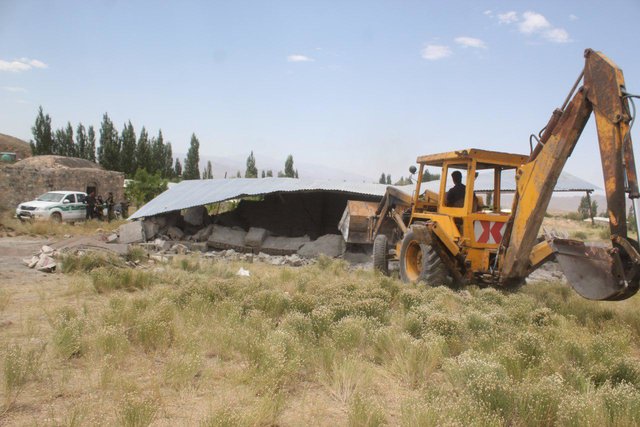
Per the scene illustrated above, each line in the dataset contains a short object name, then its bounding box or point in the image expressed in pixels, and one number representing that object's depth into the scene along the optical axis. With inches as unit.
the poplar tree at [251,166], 2324.6
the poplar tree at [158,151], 2234.1
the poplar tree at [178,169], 2698.3
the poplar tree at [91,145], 2212.1
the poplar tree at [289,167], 2292.1
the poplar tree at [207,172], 2468.3
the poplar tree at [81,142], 2194.9
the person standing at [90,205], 941.2
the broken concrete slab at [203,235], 659.4
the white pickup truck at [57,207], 869.8
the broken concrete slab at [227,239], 633.0
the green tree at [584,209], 1828.9
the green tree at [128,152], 2060.8
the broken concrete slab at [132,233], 622.5
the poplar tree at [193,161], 2354.7
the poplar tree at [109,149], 2049.7
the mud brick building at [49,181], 1040.2
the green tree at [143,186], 1327.5
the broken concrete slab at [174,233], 666.8
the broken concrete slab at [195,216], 719.9
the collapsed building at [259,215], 607.2
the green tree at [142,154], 2085.4
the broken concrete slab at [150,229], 634.8
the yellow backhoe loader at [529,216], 200.5
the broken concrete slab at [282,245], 612.1
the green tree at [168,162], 2326.0
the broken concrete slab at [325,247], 580.7
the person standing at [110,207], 989.8
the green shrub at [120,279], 335.9
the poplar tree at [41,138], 2063.2
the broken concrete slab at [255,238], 623.8
